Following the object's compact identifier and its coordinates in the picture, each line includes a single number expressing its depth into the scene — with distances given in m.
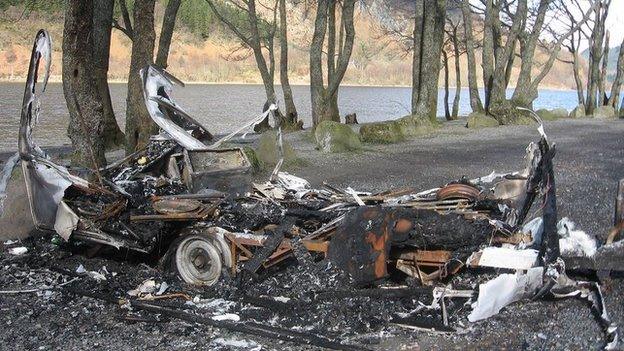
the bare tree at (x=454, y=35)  36.91
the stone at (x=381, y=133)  19.06
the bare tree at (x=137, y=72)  11.95
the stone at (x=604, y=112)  33.53
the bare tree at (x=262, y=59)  27.44
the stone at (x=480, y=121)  24.97
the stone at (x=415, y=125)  21.20
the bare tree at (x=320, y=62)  21.31
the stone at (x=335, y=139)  16.94
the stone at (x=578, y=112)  34.64
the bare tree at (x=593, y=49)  36.81
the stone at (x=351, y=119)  33.54
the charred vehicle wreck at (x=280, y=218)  5.51
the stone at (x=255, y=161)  13.21
